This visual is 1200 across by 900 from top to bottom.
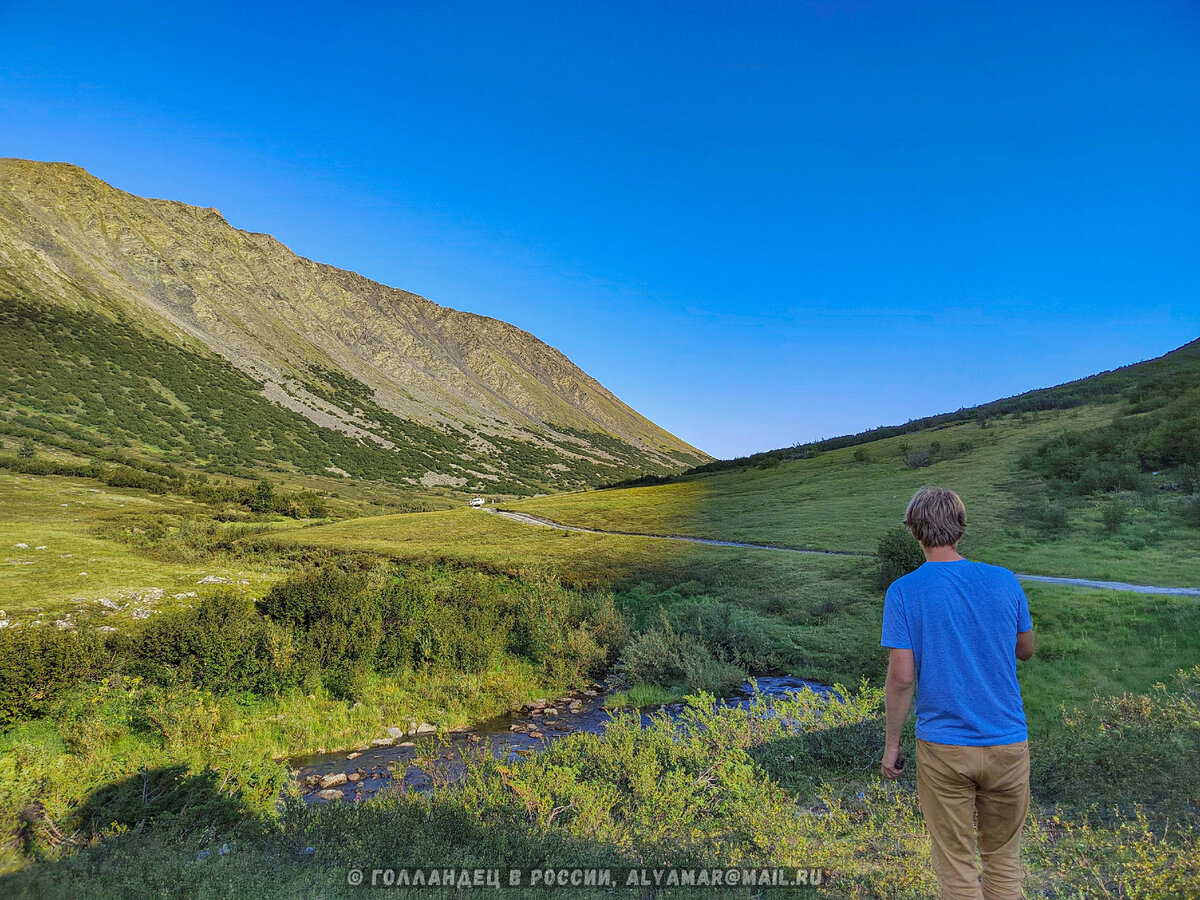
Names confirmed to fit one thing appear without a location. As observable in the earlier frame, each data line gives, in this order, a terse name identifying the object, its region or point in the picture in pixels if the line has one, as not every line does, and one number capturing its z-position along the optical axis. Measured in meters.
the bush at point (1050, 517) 23.47
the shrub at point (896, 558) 19.39
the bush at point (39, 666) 9.93
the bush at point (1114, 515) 22.03
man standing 3.61
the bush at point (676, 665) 14.57
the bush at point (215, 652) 12.02
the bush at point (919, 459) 43.17
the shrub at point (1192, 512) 20.74
